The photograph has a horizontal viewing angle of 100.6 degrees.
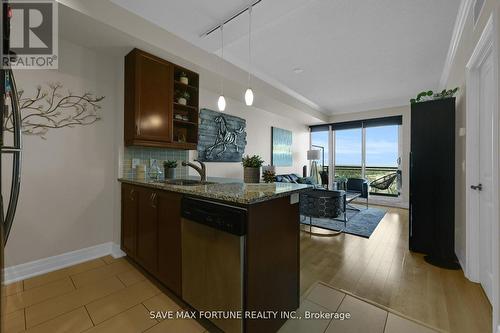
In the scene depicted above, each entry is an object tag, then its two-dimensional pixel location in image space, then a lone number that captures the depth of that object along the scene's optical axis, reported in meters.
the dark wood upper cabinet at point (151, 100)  2.32
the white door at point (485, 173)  1.77
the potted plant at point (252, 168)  1.87
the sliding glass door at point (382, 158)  5.54
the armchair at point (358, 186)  5.20
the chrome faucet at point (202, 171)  2.23
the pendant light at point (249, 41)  2.13
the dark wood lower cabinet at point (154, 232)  1.63
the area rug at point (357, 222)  3.44
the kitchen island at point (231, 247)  1.19
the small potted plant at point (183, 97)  2.80
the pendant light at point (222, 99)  2.42
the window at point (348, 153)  6.13
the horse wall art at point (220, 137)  3.65
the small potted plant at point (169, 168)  2.64
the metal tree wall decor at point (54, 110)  2.02
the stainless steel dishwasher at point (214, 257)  1.18
